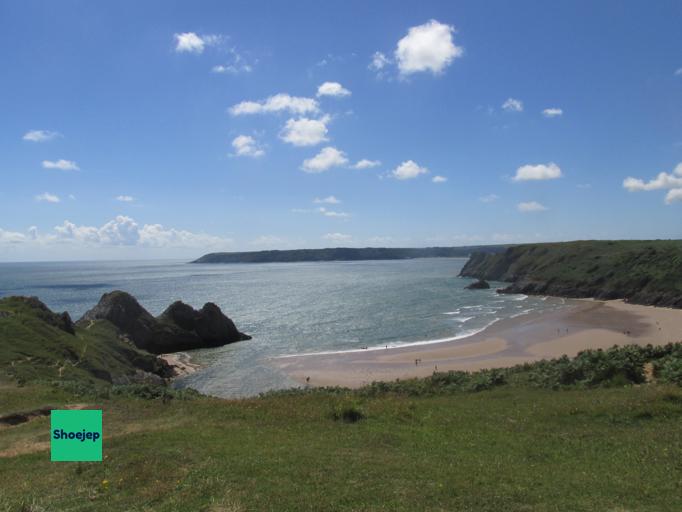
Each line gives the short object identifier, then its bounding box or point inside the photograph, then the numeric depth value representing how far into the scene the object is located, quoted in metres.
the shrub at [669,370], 21.52
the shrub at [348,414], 18.95
